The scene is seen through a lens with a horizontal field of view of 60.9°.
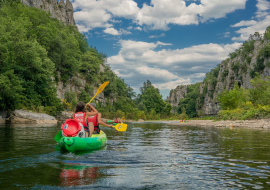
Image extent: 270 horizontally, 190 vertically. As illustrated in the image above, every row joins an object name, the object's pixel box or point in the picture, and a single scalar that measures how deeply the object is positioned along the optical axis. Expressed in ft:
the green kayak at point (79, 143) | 21.76
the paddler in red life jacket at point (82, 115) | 23.99
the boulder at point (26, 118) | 74.69
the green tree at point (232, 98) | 127.44
